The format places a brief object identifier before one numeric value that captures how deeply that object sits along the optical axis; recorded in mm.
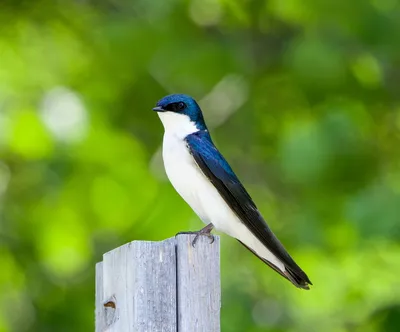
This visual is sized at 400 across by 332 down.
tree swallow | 5805
